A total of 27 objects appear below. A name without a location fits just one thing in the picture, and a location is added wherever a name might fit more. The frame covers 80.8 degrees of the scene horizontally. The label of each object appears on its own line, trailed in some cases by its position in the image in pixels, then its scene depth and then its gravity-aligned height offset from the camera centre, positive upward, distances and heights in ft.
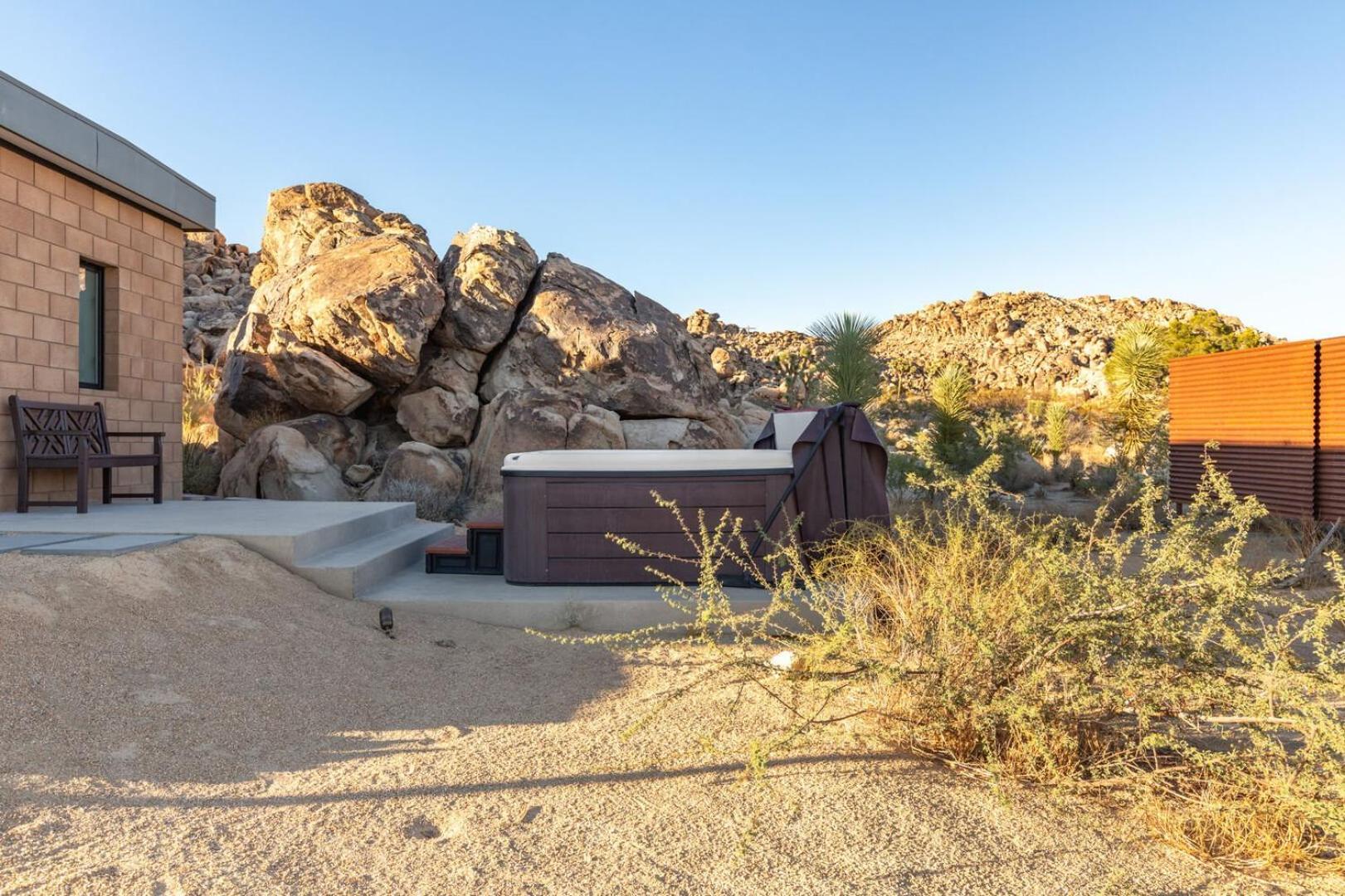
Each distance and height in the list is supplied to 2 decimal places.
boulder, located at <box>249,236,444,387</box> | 31.17 +5.21
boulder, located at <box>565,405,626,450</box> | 29.04 +0.48
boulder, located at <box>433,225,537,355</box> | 33.04 +6.25
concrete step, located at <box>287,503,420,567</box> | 15.10 -2.05
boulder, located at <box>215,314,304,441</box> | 31.63 +1.82
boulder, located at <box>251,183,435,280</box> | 43.75 +12.69
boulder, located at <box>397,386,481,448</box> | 31.73 +0.99
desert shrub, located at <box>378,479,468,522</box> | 26.55 -2.00
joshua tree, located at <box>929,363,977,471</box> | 35.04 +1.21
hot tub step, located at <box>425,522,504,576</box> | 16.74 -2.41
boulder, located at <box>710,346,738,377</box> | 80.79 +8.67
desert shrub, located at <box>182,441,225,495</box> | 29.07 -1.25
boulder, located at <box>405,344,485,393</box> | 32.78 +3.07
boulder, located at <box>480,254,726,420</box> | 32.14 +3.58
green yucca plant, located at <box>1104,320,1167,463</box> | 42.65 +4.00
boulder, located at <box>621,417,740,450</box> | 31.04 +0.48
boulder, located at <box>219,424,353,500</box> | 27.50 -1.17
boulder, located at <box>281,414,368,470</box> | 30.76 +0.11
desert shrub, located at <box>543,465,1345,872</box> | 7.09 -2.40
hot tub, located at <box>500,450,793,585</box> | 15.25 -1.08
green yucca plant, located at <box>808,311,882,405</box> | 38.34 +4.45
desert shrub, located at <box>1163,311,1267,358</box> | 66.59 +10.55
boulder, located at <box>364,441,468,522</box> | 26.96 -1.39
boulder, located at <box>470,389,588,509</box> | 28.35 +0.45
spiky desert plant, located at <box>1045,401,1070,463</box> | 49.49 +1.24
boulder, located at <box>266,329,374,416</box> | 31.04 +2.52
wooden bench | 18.90 -0.20
